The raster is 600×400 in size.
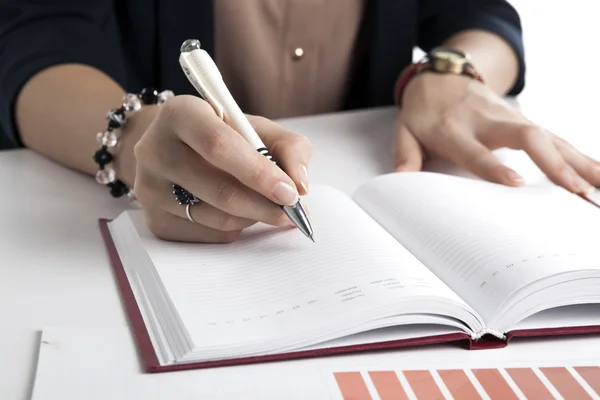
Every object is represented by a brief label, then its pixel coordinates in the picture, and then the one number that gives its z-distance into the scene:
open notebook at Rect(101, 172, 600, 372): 0.60
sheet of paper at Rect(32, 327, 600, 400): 0.55
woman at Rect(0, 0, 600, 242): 0.73
